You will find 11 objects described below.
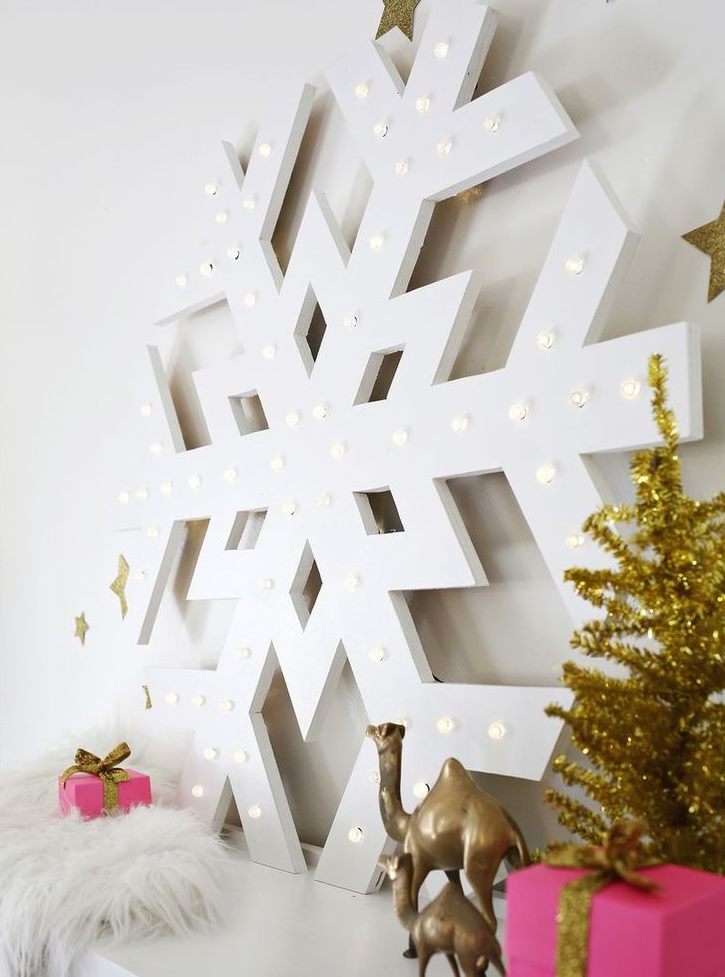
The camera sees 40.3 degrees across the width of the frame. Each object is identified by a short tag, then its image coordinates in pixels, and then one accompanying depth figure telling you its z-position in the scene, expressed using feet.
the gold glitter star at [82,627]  6.23
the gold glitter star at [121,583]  5.75
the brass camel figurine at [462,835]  2.90
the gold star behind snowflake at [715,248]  3.13
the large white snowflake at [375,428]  3.36
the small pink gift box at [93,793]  4.38
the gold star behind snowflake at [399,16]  4.19
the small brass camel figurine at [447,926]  2.77
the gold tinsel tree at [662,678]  2.55
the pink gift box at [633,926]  2.05
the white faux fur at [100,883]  3.47
